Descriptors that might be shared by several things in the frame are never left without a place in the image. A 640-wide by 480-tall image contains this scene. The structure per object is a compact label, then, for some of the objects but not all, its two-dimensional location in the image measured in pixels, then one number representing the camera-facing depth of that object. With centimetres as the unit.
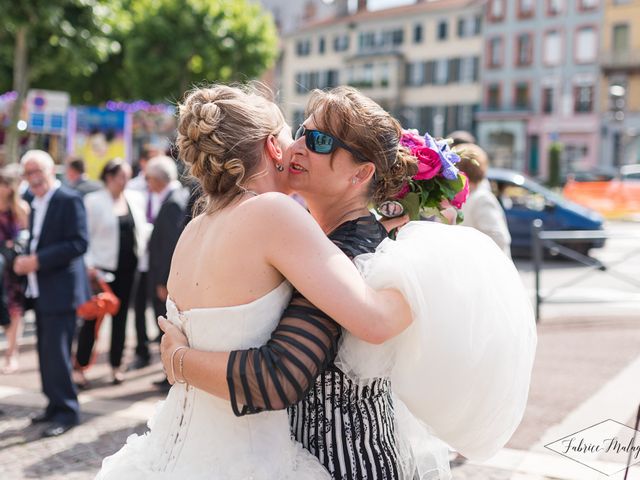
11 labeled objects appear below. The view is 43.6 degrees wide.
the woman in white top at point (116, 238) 706
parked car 1498
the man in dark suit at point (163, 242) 670
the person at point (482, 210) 557
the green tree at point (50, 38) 1579
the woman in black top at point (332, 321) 196
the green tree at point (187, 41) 3491
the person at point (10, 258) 745
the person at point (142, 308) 761
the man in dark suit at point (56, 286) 547
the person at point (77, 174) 864
